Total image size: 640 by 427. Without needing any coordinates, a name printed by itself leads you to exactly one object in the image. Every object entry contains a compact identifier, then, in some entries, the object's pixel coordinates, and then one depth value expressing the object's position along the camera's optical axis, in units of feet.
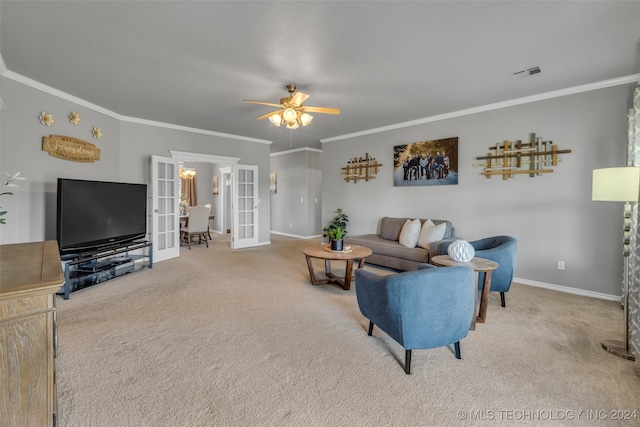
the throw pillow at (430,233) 14.08
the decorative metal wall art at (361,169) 19.24
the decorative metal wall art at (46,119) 11.78
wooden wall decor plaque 12.17
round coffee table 11.72
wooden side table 8.40
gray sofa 13.71
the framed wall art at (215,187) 30.70
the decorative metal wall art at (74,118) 13.14
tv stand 11.63
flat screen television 11.53
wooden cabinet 3.00
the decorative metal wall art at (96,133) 14.42
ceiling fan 10.69
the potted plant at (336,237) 12.69
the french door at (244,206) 21.47
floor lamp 7.04
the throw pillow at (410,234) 14.84
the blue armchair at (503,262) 9.63
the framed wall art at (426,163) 15.53
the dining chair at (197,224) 22.24
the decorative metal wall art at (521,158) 12.51
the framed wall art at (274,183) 29.28
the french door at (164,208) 17.31
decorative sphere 8.74
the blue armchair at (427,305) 6.29
